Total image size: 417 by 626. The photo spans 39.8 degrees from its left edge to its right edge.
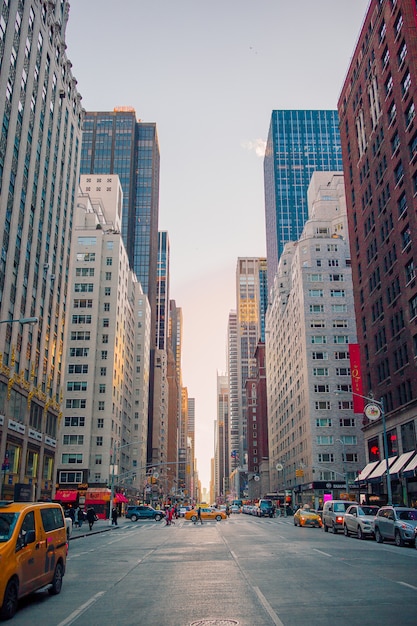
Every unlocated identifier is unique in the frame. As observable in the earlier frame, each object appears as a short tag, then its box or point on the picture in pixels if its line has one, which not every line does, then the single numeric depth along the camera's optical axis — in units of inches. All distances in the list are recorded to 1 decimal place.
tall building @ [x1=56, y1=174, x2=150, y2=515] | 3545.8
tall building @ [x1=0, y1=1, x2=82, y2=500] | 1956.2
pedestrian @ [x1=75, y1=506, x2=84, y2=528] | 2021.4
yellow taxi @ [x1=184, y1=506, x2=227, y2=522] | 2544.0
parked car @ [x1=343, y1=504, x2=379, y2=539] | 1216.2
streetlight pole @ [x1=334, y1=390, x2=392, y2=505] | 1833.2
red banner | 2575.1
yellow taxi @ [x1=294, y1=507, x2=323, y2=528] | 1847.9
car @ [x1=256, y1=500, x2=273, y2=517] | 3191.4
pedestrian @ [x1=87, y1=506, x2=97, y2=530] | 1837.1
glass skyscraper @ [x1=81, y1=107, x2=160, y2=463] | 7145.7
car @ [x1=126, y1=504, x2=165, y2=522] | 2773.1
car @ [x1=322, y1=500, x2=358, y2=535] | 1453.0
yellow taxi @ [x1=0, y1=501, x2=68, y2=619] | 400.5
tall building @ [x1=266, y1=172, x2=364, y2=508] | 3668.8
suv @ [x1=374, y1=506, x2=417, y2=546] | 987.3
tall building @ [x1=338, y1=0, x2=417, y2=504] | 1983.3
